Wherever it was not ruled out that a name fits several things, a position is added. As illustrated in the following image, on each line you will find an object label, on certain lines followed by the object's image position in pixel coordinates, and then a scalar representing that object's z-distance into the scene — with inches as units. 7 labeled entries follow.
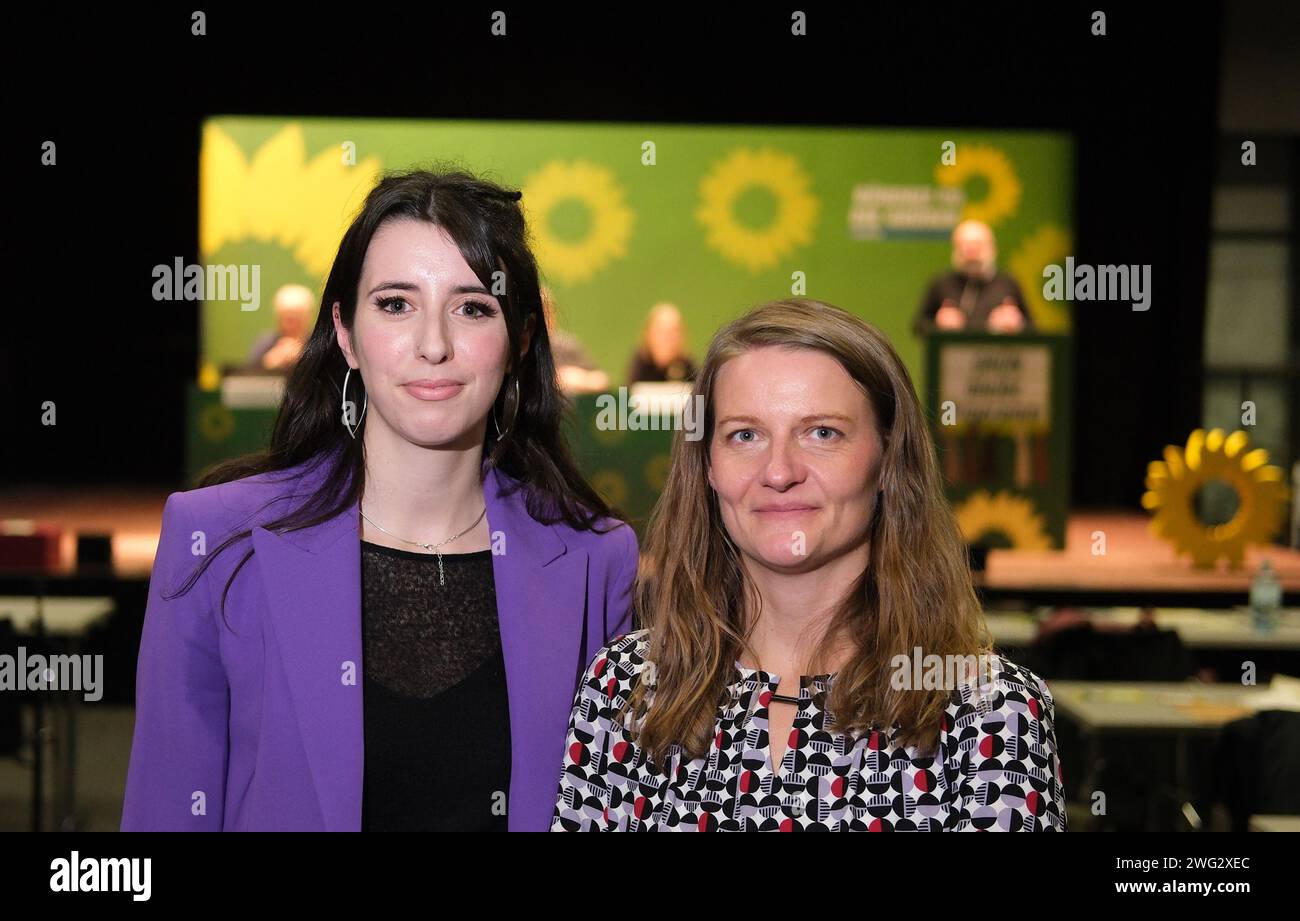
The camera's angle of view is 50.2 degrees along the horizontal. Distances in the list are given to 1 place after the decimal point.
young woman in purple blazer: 67.8
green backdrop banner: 372.5
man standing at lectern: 316.2
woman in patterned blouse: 61.8
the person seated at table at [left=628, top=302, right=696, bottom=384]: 319.6
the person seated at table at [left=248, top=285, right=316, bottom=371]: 291.6
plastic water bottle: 206.8
